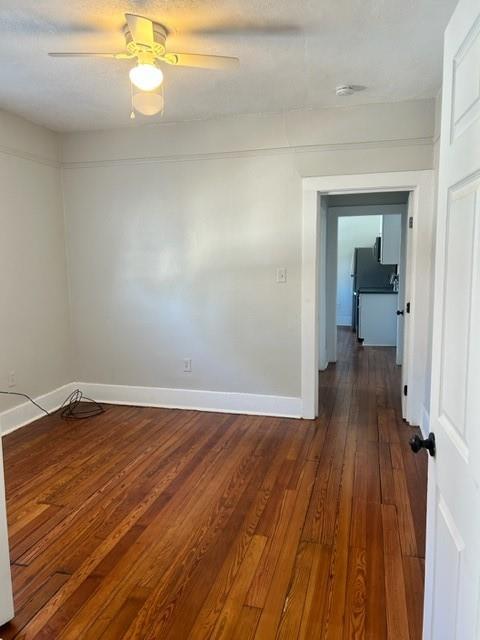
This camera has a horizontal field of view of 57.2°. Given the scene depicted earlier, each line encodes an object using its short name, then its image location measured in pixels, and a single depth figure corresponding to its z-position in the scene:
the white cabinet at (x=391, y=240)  6.62
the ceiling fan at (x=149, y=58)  2.08
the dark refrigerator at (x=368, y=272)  8.49
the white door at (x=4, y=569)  1.66
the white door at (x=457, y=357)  0.96
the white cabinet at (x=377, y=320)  7.16
